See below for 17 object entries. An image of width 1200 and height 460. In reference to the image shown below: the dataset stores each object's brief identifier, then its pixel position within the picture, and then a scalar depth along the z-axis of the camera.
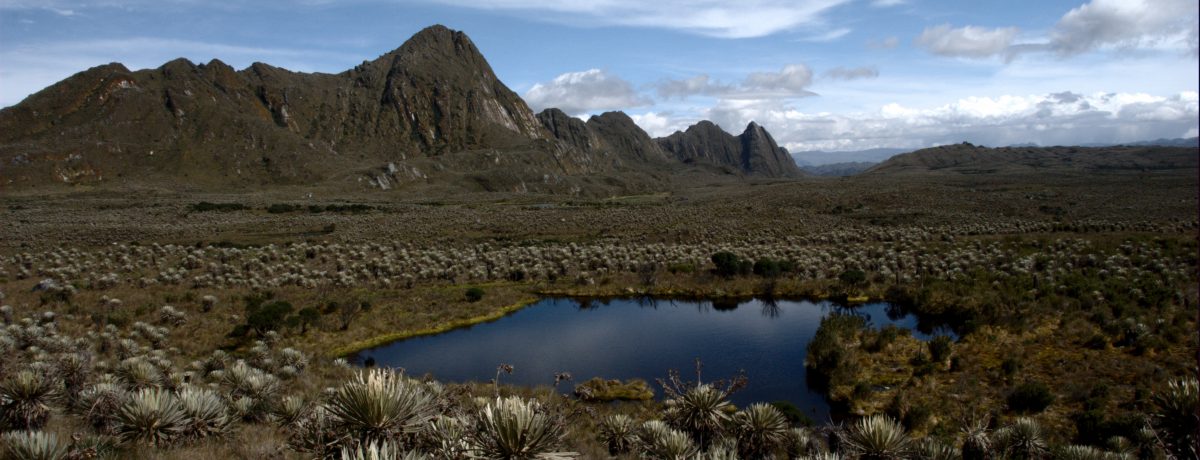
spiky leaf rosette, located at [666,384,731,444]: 9.23
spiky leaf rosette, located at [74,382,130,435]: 8.32
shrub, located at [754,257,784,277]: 32.03
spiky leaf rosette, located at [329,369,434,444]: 5.74
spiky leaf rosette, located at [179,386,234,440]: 7.78
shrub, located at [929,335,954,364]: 18.31
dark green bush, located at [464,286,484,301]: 28.48
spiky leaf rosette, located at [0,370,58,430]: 8.24
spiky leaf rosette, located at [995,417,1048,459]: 9.35
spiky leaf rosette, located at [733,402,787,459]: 9.31
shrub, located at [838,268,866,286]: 29.75
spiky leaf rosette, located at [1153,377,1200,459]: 7.91
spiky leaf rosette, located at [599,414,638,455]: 10.16
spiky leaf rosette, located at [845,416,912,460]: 7.71
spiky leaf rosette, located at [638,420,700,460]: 7.70
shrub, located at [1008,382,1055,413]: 14.09
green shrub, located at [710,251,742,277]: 32.62
